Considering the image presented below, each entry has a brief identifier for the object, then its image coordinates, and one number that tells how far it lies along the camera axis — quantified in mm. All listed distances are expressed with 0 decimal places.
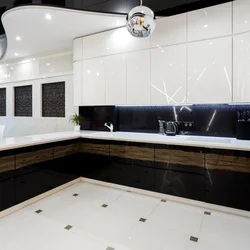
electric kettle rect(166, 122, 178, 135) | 3213
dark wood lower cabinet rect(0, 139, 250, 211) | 2416
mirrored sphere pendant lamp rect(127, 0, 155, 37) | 1880
